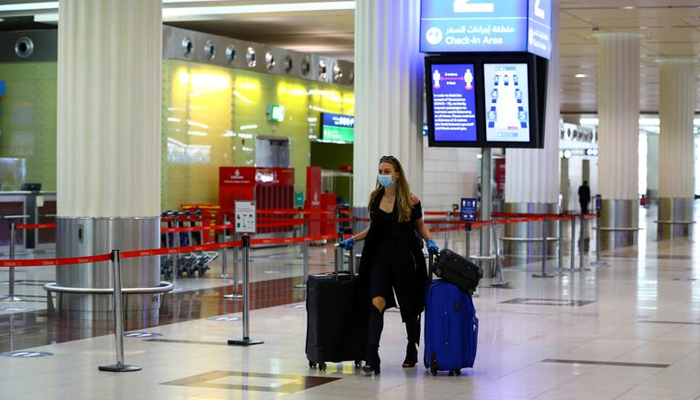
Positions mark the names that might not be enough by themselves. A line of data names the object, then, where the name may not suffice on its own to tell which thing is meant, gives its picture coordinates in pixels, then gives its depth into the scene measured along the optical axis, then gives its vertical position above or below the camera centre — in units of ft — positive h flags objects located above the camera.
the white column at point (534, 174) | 78.43 +1.07
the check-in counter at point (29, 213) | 73.92 -1.53
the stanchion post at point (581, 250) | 62.90 -3.24
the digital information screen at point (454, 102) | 52.70 +3.94
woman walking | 28.78 -1.61
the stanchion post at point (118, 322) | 28.53 -3.28
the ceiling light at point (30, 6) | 82.97 +12.93
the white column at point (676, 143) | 124.47 +5.18
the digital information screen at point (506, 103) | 52.42 +3.89
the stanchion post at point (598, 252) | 68.08 -3.60
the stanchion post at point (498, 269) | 53.36 -3.60
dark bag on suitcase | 28.32 -1.95
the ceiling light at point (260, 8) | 83.10 +12.94
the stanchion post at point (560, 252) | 60.23 -3.21
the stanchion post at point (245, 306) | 33.42 -3.33
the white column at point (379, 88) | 51.19 +4.41
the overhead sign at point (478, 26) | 51.06 +7.13
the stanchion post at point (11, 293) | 46.09 -4.19
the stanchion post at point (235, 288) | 47.42 -4.04
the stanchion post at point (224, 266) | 58.13 -3.83
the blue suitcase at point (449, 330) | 28.09 -3.36
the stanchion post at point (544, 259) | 58.70 -3.44
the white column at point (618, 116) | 102.32 +6.60
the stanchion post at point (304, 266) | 51.88 -3.36
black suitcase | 28.84 -3.23
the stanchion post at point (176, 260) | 54.08 -3.35
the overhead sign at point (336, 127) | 97.30 +5.21
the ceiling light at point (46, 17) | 85.00 +12.39
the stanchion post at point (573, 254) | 61.80 -3.34
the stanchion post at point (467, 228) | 51.73 -1.69
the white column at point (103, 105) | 39.40 +2.79
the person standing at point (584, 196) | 152.76 -0.76
